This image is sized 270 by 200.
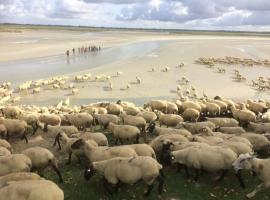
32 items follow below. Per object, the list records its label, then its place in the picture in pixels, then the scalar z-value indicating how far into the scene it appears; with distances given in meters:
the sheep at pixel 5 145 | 6.88
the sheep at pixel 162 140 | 6.87
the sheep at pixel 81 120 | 8.99
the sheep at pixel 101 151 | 6.15
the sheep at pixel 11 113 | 9.80
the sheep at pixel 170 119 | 9.13
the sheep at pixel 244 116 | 9.38
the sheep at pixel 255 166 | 5.73
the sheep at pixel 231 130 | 8.04
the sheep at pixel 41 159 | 6.03
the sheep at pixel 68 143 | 6.75
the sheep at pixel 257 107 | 10.58
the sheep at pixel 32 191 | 4.50
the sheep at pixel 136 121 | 8.46
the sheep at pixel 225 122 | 8.79
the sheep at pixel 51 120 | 9.13
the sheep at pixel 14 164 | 5.61
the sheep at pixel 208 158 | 5.95
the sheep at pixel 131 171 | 5.45
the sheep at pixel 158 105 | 10.62
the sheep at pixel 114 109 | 10.14
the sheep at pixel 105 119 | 8.93
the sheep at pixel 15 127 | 8.23
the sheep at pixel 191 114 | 9.76
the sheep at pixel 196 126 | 8.27
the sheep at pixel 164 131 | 7.66
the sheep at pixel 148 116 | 9.13
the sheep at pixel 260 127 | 8.26
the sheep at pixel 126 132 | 7.57
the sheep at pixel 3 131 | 8.04
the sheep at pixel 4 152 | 6.26
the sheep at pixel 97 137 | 7.10
